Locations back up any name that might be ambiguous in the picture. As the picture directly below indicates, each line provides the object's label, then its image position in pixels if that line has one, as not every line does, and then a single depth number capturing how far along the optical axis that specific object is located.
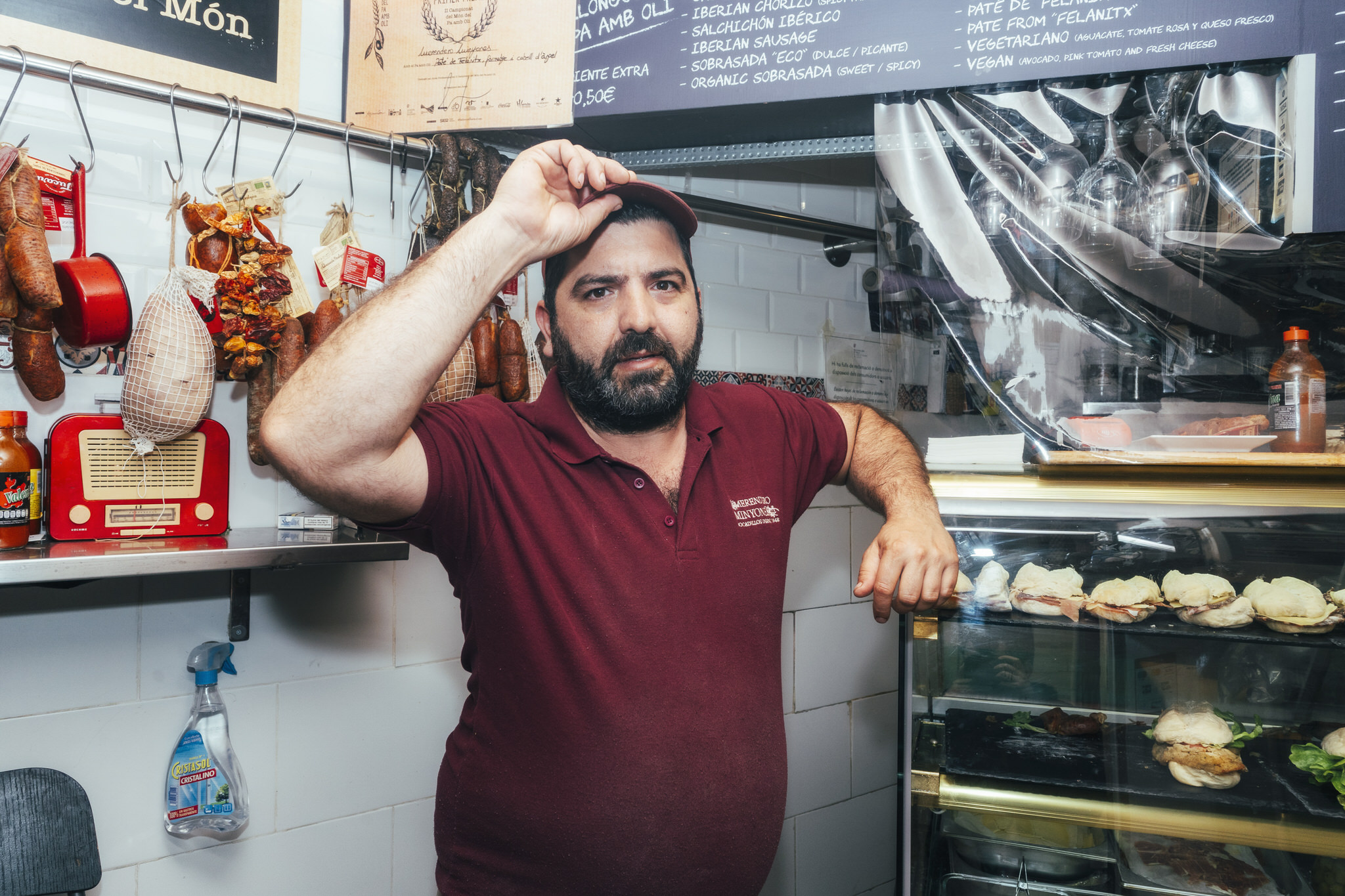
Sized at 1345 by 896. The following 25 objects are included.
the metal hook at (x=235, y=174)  1.96
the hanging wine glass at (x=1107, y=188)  1.88
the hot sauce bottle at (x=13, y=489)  1.63
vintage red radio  1.75
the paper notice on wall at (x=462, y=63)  2.23
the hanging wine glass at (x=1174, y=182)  1.85
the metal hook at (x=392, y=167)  2.22
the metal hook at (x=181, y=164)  1.89
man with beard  1.49
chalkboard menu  1.79
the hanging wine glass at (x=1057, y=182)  1.90
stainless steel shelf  1.51
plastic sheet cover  1.82
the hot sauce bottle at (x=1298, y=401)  1.71
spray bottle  1.92
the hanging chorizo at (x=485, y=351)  2.13
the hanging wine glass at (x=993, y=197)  1.93
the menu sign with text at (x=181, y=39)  1.87
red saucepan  1.74
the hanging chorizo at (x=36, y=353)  1.68
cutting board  1.63
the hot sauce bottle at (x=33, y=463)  1.68
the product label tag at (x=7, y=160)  1.61
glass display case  1.71
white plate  1.70
